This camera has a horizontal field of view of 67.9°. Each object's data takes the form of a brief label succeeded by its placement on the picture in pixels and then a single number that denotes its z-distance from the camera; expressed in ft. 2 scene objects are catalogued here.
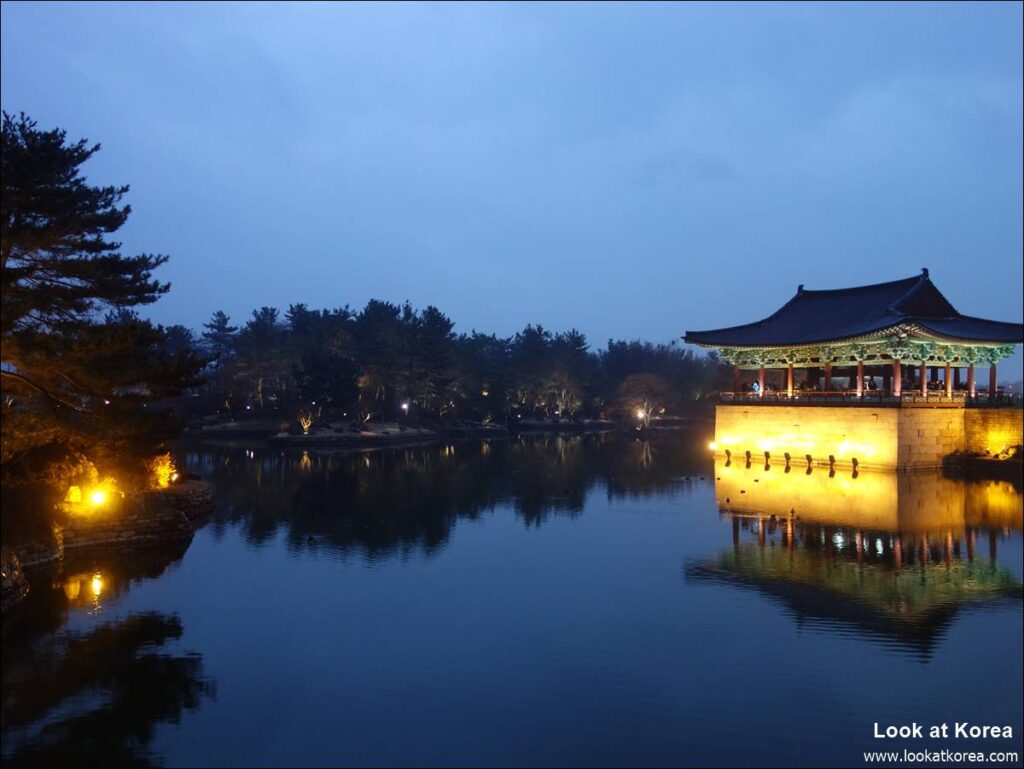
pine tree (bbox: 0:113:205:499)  49.08
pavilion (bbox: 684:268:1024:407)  105.09
